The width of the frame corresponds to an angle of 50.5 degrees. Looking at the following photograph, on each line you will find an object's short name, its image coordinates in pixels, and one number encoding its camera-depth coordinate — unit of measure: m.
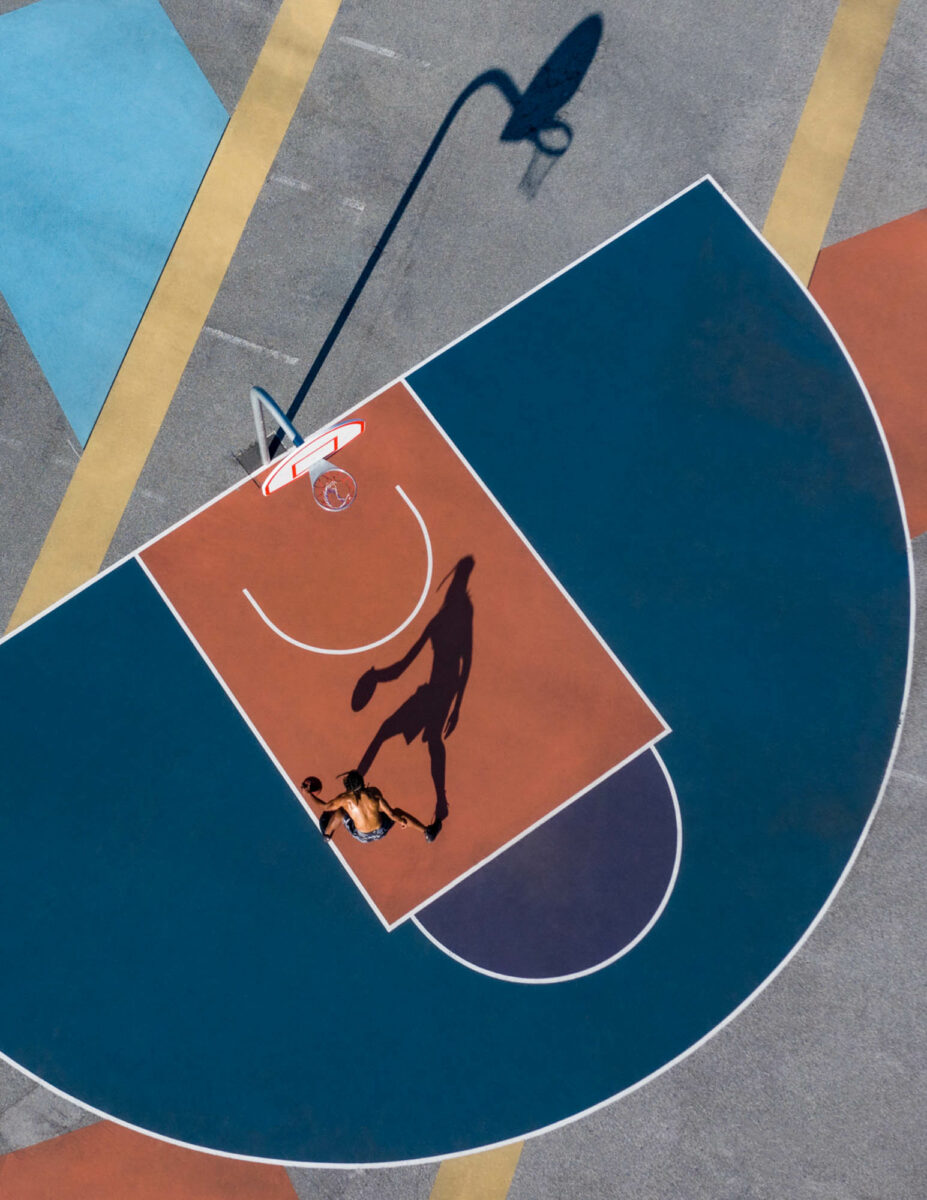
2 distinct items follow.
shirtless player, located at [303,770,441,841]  11.52
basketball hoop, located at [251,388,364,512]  10.66
